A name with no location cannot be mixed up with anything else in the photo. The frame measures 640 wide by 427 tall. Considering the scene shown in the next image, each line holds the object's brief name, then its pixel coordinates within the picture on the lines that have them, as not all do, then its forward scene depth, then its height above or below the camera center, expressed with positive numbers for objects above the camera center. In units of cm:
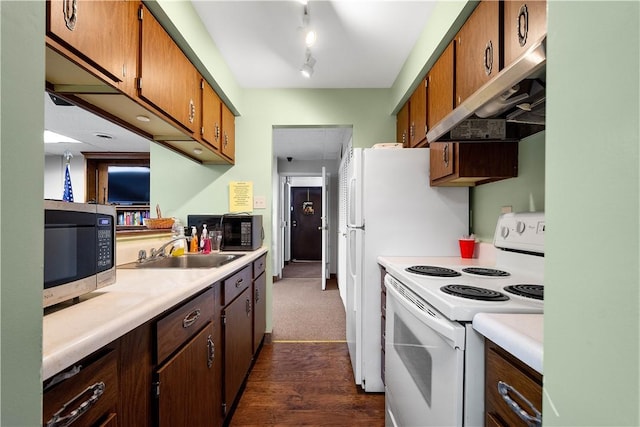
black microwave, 238 -17
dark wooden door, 766 -25
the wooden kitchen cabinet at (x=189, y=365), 90 -57
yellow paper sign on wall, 267 +16
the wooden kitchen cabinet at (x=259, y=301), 220 -74
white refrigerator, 191 -2
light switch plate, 268 +9
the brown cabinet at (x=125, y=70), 90 +57
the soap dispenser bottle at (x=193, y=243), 230 -25
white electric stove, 82 -36
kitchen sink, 166 -33
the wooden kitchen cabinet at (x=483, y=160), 153 +30
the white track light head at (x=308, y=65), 203 +108
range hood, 63 +36
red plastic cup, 185 -22
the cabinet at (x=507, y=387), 60 -41
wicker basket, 215 -8
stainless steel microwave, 70 -11
